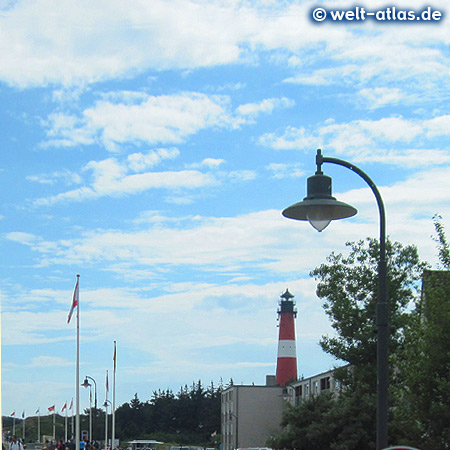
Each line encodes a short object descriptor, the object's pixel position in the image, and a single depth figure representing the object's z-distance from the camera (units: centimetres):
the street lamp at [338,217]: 1220
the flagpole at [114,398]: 7169
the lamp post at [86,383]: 5981
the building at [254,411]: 9731
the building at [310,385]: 7693
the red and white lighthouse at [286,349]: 9225
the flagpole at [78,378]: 4575
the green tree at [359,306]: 4200
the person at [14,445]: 3872
